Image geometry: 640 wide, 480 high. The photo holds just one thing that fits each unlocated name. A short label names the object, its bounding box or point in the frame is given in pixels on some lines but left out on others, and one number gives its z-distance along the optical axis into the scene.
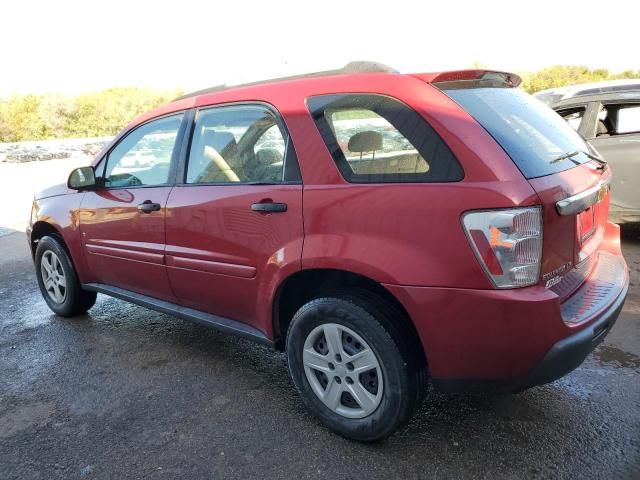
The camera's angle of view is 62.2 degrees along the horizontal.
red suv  2.01
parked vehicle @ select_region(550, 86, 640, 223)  5.35
